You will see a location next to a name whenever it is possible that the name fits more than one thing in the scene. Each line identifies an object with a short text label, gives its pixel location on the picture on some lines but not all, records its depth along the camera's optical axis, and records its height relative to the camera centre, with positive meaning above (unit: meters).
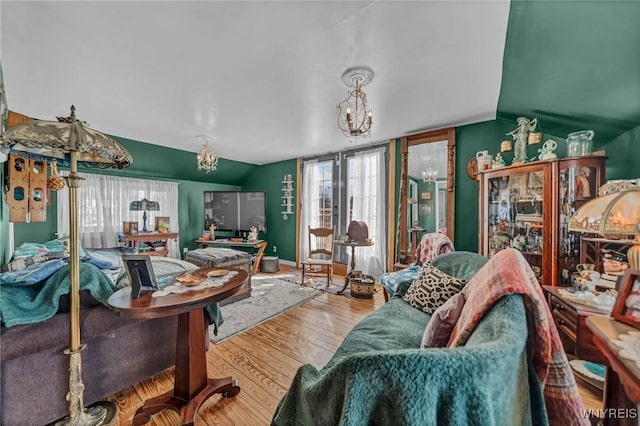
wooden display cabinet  2.24 +0.01
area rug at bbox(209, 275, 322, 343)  2.63 -1.22
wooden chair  3.99 -0.68
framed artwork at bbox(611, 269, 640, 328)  0.97 -0.37
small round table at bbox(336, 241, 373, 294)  3.72 -0.53
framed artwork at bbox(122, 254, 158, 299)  1.43 -0.36
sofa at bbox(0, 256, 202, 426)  1.27 -0.86
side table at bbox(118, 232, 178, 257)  4.38 -0.50
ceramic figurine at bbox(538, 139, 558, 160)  2.35 +0.56
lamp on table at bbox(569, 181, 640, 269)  1.13 -0.04
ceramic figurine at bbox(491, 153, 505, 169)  2.80 +0.53
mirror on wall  3.44 +0.31
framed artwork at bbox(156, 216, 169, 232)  4.94 -0.27
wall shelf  5.50 +0.31
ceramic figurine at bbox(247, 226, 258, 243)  5.09 -0.53
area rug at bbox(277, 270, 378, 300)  3.82 -1.23
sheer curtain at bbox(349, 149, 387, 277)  4.21 +0.08
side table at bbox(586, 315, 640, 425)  0.74 -0.50
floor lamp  1.26 +0.33
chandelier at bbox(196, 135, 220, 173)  3.91 +0.86
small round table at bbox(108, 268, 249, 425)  1.40 -0.94
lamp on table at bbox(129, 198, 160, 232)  4.50 +0.07
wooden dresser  1.34 -0.68
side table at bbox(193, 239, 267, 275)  4.86 -0.67
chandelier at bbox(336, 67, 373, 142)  2.01 +1.09
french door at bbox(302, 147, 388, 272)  4.66 +0.35
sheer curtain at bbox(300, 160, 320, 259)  5.16 +0.18
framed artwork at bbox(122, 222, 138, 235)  4.50 -0.31
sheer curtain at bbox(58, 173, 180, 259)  4.16 +0.10
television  5.29 +0.00
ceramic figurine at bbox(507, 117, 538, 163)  2.59 +0.75
